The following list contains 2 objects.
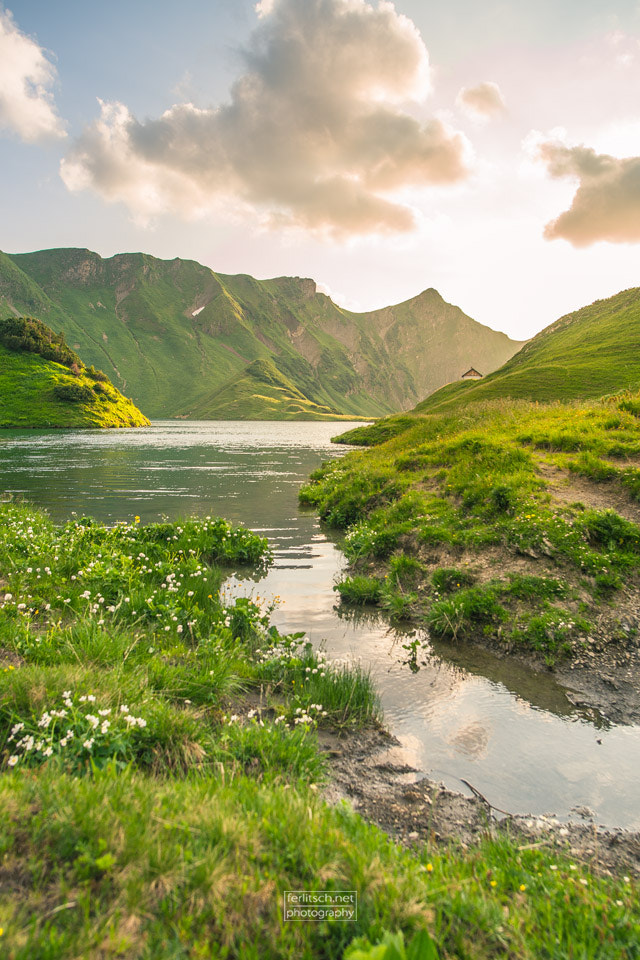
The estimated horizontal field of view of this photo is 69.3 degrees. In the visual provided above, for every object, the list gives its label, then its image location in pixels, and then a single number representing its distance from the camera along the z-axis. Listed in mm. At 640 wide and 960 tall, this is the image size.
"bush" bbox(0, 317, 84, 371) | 133375
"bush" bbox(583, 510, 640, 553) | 11195
